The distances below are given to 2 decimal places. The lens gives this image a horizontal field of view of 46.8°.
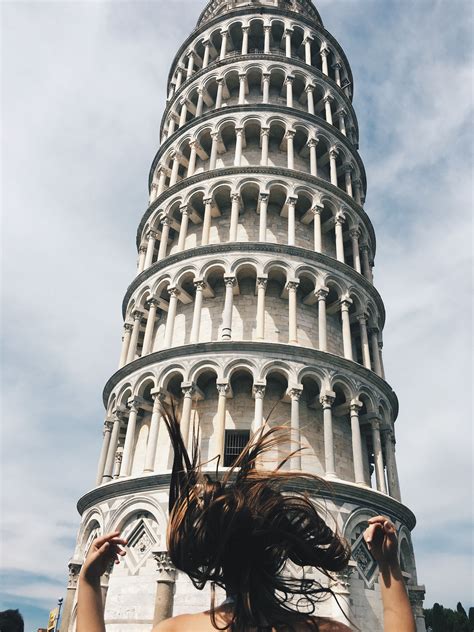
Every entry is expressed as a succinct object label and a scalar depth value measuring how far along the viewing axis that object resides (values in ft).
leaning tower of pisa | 55.72
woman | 6.63
